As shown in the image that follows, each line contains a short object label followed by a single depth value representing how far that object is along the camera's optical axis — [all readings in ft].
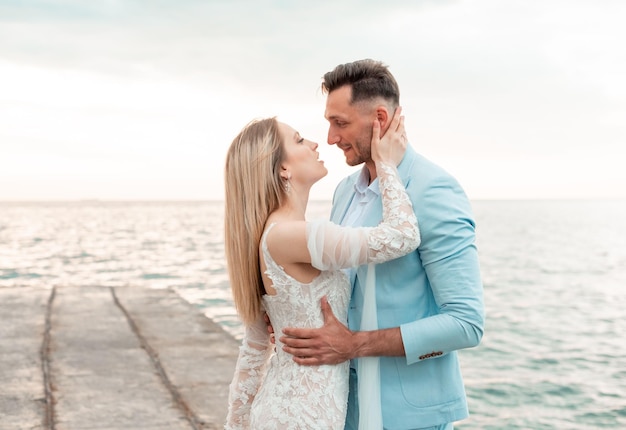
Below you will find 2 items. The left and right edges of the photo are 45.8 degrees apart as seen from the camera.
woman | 7.92
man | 7.92
